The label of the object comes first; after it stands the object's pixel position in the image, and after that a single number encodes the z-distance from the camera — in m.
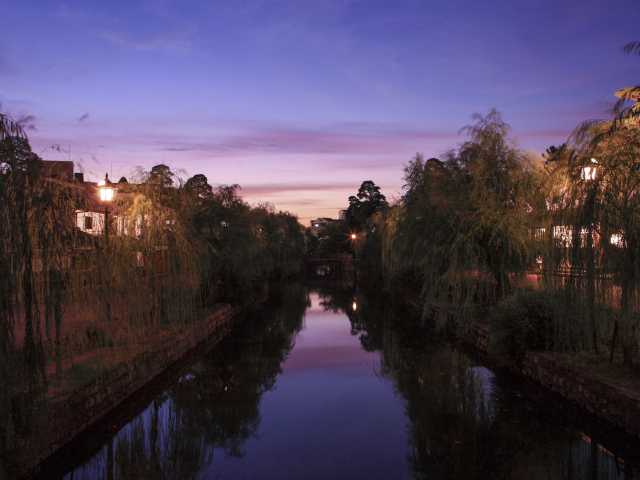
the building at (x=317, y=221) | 148.74
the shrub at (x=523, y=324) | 11.48
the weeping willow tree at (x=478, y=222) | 14.35
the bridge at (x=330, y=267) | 53.56
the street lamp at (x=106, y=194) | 9.93
